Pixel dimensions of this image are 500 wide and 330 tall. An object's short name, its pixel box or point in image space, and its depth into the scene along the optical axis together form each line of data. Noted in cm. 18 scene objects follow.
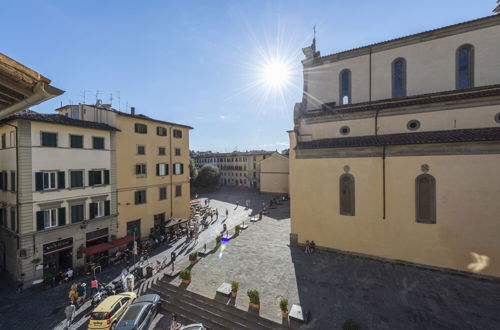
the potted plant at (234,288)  1193
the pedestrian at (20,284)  1446
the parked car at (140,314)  1005
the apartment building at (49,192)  1497
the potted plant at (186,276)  1343
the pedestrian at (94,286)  1426
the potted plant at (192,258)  1605
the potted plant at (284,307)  1020
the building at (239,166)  6580
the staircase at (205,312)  1051
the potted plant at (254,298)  1089
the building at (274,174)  5312
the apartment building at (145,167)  2103
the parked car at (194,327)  978
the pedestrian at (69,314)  1124
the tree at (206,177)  5916
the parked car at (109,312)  1051
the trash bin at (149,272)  1602
